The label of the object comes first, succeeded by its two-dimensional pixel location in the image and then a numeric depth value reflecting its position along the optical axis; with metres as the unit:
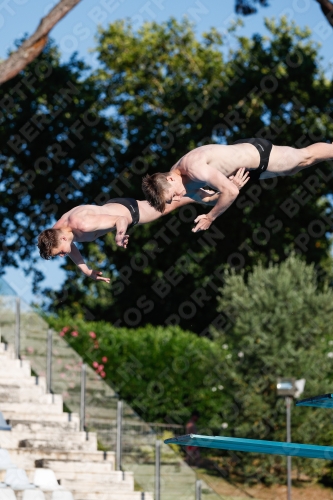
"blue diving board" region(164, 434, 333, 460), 17.02
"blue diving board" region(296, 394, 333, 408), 16.27
